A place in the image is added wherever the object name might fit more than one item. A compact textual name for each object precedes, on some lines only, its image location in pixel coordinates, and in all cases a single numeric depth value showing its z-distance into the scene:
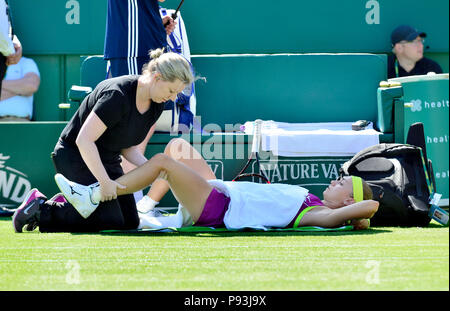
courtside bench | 15.02
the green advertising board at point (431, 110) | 14.13
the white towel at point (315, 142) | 13.41
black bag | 11.12
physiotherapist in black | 9.77
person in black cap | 16.03
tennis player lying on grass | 10.10
